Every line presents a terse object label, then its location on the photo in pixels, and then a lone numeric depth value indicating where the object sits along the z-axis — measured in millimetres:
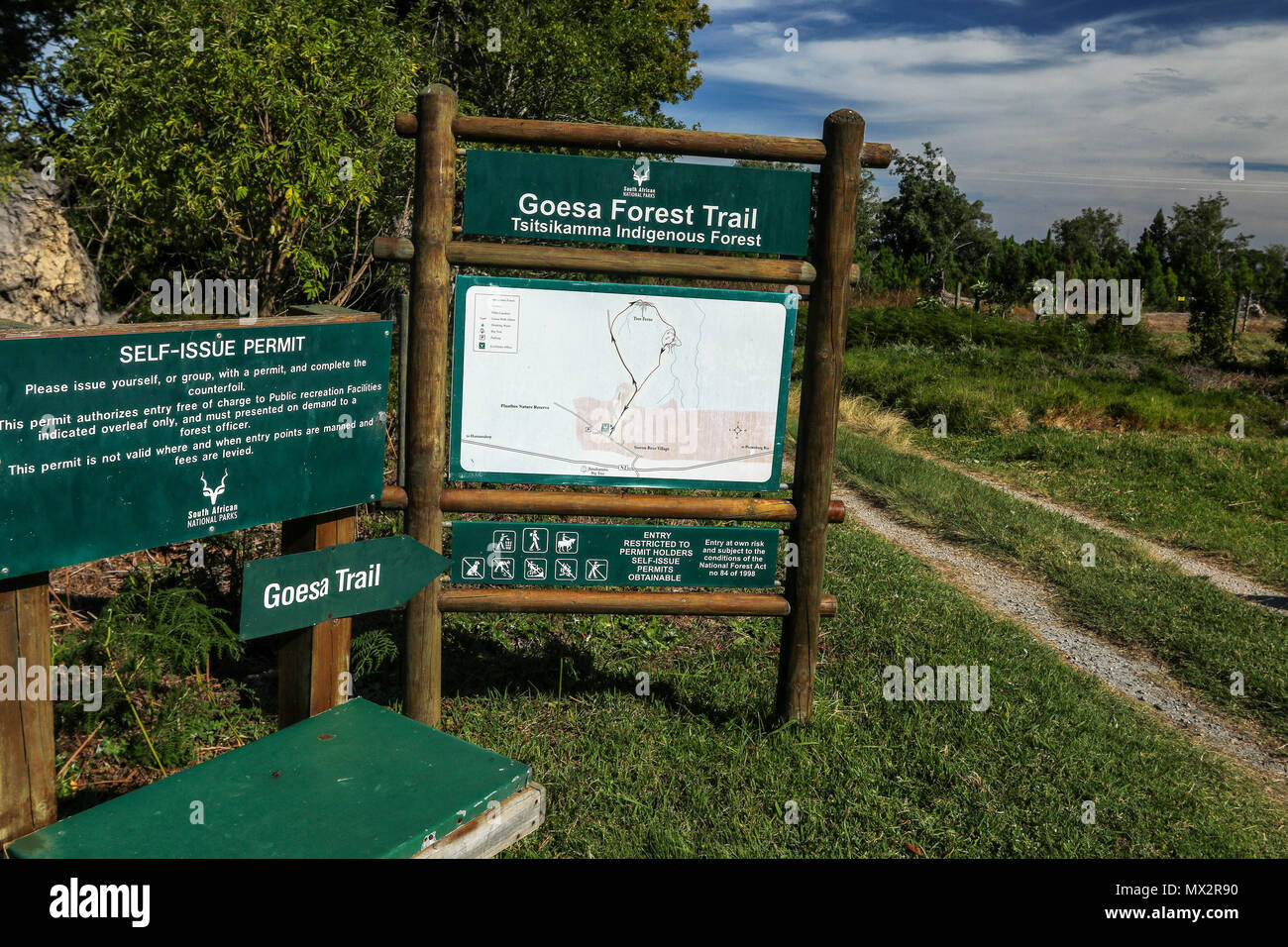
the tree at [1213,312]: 24547
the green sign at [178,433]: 2434
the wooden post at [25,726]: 2482
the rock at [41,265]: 9055
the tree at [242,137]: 7812
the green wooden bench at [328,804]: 2236
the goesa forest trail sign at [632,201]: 3959
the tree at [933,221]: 42438
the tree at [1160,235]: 58344
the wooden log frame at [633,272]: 3912
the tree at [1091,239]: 46556
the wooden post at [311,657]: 3178
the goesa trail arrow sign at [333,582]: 2756
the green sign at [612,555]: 4188
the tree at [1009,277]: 34312
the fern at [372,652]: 4688
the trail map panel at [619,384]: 4070
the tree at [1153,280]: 41844
